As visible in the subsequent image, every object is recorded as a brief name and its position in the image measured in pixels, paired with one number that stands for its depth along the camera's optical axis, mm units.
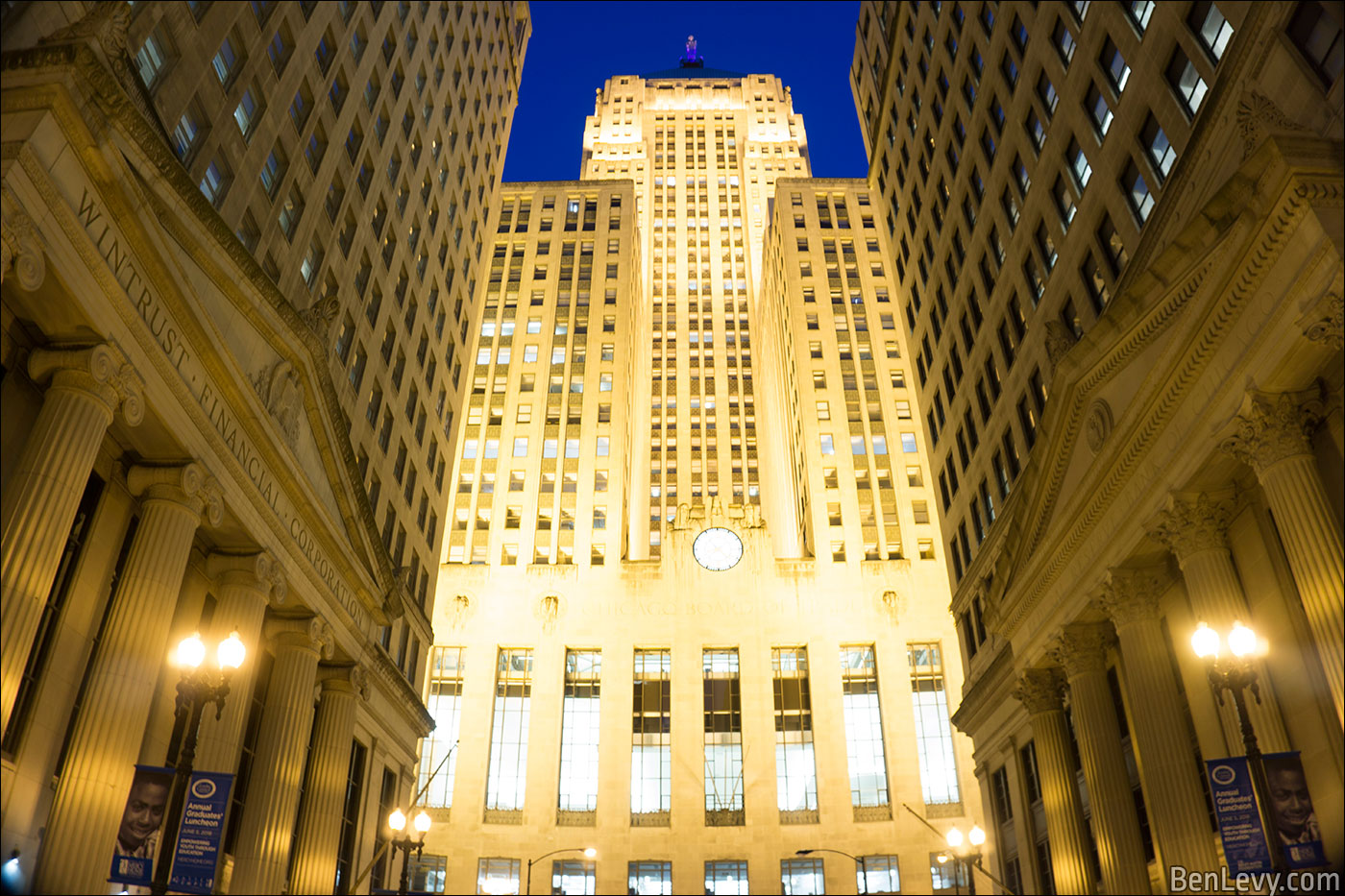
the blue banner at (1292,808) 16531
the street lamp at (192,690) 13771
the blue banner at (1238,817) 17984
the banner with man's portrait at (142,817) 16312
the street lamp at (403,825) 22684
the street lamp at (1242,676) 14875
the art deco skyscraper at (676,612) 65438
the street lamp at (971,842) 27109
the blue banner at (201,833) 17734
